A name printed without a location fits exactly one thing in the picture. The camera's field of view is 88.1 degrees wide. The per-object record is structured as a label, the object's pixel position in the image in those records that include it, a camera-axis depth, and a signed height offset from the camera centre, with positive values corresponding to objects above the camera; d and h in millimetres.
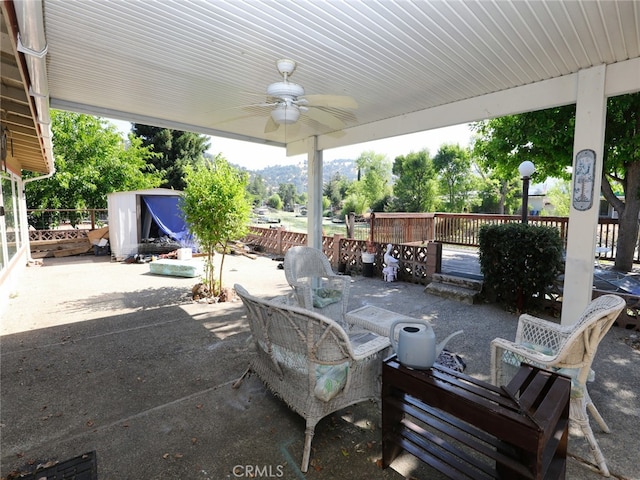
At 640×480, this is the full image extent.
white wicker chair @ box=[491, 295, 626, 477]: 2004 -942
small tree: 5457 +142
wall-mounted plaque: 3330 +370
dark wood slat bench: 1467 -989
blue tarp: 10310 -115
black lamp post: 5539 +665
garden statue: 6914 -1140
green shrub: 4605 -663
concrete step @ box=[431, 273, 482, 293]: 5477 -1155
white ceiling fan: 3010 +1082
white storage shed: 9742 -178
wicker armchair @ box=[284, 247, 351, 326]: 3836 -876
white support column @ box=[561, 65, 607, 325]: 3244 +15
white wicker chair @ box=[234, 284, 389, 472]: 1964 -954
